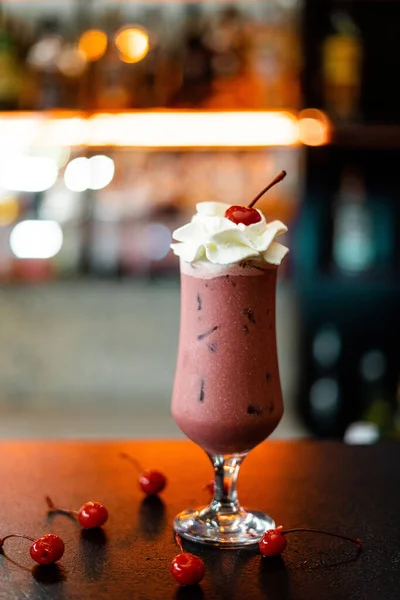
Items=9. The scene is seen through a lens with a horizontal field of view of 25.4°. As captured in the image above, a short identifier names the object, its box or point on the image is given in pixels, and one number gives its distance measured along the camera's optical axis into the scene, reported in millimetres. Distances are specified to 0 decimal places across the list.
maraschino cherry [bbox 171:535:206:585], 708
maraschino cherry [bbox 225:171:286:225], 891
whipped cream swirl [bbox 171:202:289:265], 862
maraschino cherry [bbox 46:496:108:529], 857
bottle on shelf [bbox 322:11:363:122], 2668
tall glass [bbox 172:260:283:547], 885
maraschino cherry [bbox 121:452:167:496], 972
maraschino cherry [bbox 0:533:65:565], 753
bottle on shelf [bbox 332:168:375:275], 2746
